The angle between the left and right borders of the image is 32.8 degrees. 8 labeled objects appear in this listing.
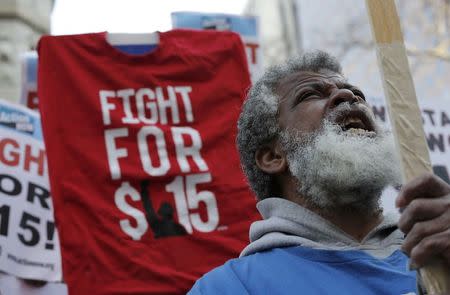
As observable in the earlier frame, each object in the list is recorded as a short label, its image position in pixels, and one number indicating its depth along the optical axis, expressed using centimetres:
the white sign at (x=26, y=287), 315
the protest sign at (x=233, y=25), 385
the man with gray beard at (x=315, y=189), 157
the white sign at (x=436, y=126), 368
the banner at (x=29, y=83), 398
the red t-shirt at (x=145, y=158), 293
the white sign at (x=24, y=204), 319
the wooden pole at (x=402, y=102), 112
